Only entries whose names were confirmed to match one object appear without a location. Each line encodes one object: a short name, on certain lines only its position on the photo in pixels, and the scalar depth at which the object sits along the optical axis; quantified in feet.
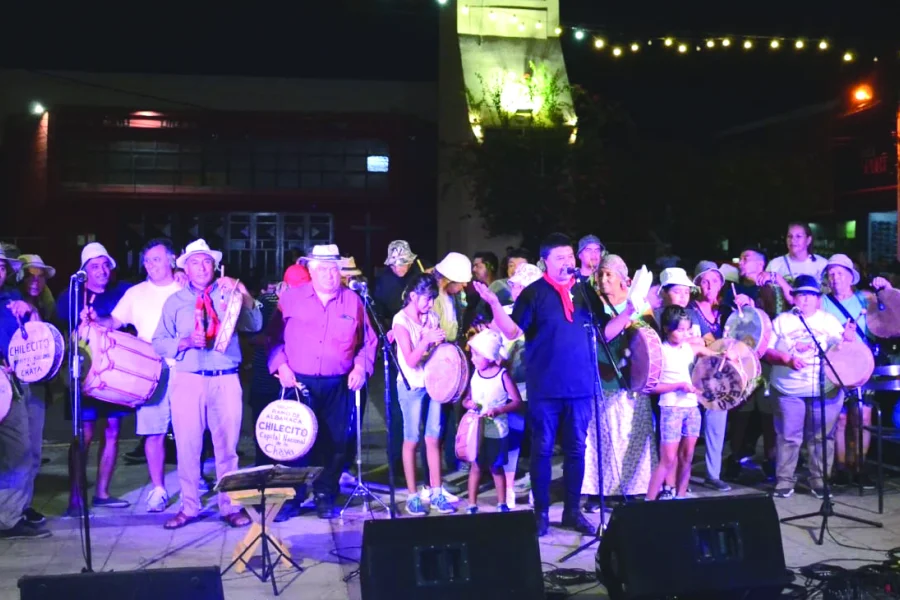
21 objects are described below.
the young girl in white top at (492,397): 22.27
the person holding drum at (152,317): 23.18
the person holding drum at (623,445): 23.50
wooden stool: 18.71
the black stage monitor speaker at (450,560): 14.35
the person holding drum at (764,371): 26.55
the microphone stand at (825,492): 21.12
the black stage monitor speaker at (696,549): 15.14
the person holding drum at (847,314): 25.79
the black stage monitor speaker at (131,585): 12.60
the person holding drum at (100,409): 23.38
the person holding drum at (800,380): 24.45
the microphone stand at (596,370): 19.74
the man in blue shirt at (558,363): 21.12
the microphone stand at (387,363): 19.54
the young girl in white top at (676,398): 22.82
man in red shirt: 22.54
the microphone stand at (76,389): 17.78
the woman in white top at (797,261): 28.12
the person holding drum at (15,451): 21.33
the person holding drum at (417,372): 22.77
